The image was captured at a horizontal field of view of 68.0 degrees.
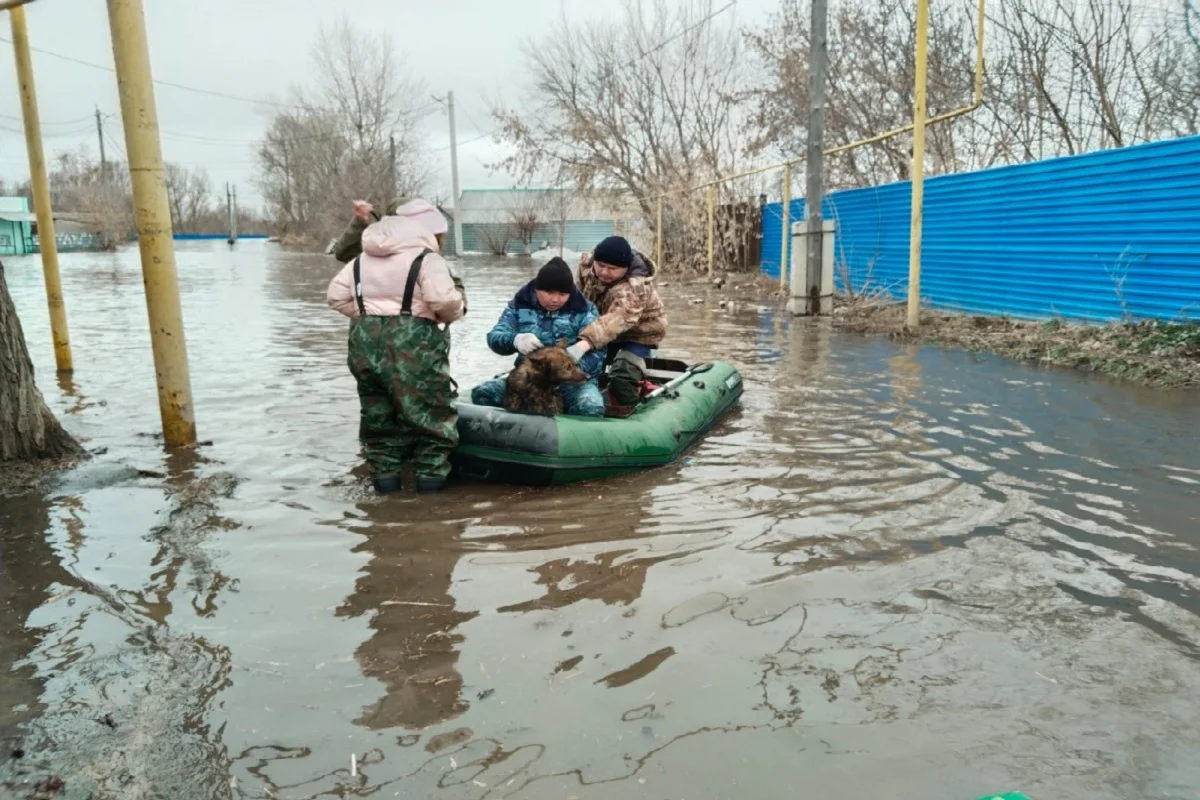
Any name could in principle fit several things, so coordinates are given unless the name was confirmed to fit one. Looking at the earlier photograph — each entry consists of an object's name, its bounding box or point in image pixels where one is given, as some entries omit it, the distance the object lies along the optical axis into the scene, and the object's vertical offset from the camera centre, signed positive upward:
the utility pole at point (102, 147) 67.16 +7.53
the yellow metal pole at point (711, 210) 19.42 +0.47
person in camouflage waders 4.42 -0.48
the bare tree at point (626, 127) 24.95 +3.13
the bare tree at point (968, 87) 12.14 +2.25
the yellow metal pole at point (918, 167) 9.99 +0.69
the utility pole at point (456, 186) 45.12 +2.61
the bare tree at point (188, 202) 89.28 +4.32
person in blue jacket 5.21 -0.52
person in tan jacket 5.63 -0.46
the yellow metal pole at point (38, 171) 6.77 +0.61
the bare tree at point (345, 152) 53.66 +5.51
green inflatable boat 4.65 -1.11
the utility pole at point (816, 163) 12.78 +0.95
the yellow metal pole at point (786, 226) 15.27 +0.06
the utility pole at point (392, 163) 52.53 +4.48
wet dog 4.90 -0.79
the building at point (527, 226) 44.58 +0.51
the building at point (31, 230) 45.47 +0.99
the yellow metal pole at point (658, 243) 22.96 -0.26
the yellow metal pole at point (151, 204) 4.92 +0.24
